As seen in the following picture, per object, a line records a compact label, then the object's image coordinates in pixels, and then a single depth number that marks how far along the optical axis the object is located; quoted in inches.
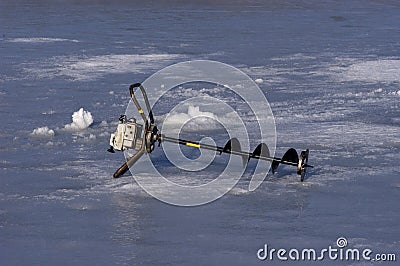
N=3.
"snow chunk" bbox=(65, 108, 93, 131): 621.8
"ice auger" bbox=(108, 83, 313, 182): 501.4
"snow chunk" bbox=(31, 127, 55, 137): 610.2
